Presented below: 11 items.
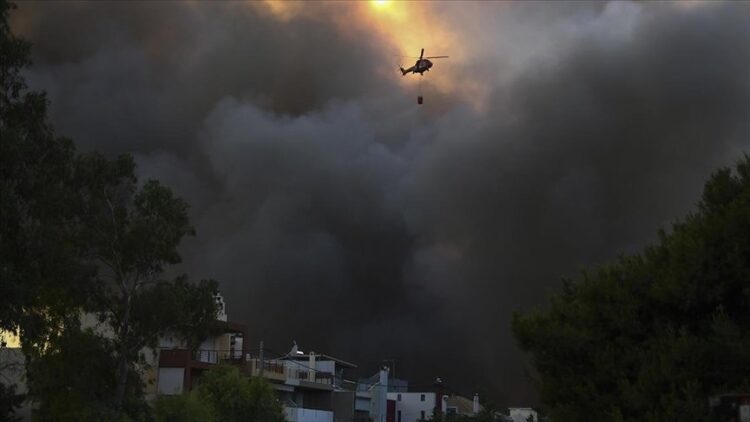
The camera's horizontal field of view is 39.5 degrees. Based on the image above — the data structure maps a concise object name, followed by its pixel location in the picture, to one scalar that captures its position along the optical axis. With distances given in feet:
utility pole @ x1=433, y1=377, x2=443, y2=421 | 392.78
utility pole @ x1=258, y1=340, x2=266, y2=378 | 252.83
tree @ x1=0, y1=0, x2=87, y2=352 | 122.83
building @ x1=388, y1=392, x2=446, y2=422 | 398.62
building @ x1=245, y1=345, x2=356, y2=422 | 277.07
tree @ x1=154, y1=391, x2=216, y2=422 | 195.93
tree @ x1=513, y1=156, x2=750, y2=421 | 63.05
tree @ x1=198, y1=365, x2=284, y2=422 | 229.45
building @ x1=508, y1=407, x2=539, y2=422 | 516.53
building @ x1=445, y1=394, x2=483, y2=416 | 481.38
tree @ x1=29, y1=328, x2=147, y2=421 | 155.94
